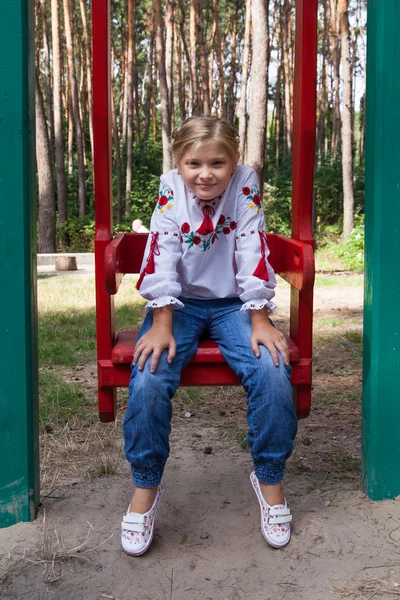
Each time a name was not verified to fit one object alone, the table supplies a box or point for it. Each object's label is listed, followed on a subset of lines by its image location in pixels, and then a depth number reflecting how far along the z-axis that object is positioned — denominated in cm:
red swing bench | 213
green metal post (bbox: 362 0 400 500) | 218
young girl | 203
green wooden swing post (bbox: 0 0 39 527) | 210
